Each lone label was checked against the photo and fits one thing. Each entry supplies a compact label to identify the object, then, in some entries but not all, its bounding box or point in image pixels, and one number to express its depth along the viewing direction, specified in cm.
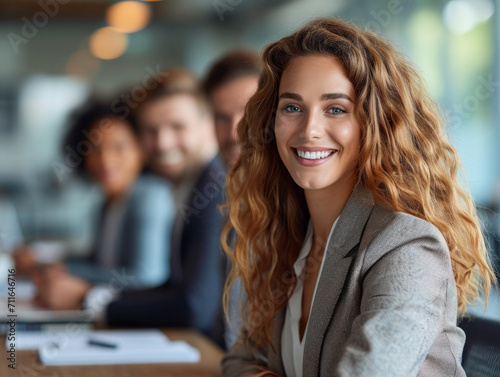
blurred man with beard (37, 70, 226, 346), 260
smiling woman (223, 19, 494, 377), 127
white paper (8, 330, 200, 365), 198
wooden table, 185
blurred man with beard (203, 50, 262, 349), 276
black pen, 211
